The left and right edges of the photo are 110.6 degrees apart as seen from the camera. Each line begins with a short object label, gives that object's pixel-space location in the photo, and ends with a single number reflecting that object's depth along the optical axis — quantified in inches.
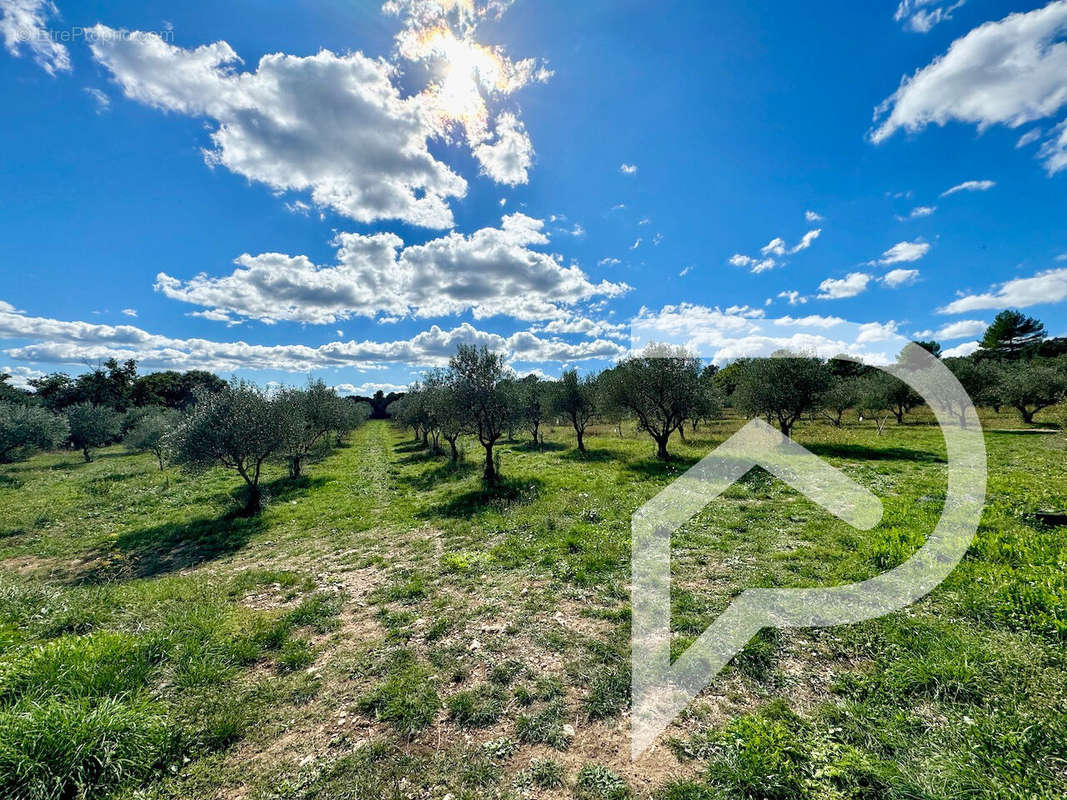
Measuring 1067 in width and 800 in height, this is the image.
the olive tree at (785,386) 1261.1
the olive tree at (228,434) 764.0
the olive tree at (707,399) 1186.2
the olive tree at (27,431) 1557.6
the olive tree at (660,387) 1152.8
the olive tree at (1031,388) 1604.3
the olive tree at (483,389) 979.9
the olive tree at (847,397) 1839.9
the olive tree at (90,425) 1923.0
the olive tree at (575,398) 1635.1
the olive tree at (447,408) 991.0
